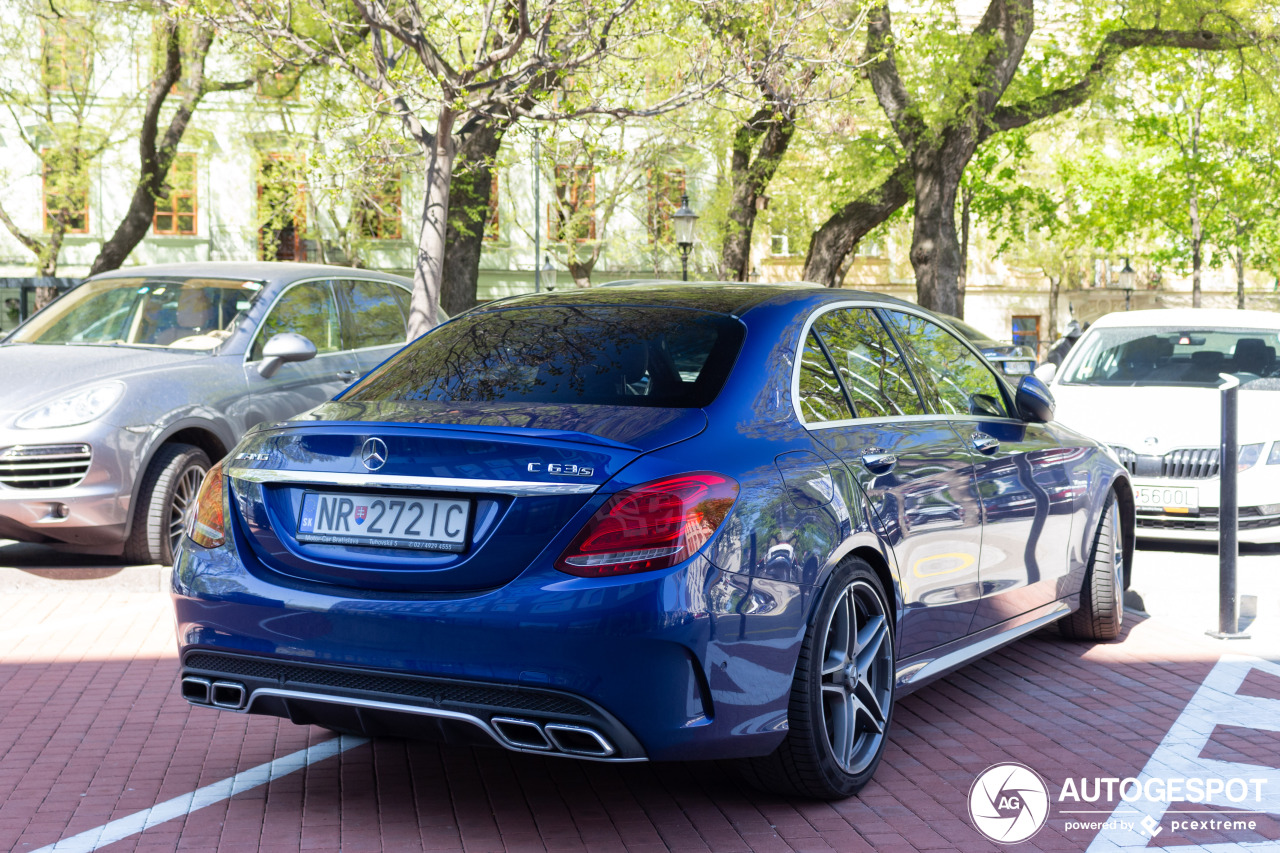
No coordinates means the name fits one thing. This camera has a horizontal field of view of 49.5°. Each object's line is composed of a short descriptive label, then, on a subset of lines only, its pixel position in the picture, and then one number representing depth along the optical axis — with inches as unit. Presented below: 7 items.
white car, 360.2
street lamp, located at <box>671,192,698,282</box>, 1014.4
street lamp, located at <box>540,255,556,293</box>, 1679.4
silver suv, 292.2
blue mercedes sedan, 136.0
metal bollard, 252.4
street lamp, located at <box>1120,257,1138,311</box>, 1980.9
